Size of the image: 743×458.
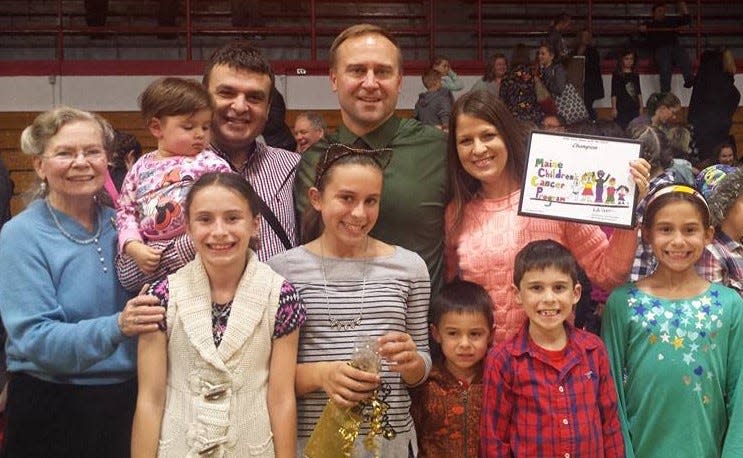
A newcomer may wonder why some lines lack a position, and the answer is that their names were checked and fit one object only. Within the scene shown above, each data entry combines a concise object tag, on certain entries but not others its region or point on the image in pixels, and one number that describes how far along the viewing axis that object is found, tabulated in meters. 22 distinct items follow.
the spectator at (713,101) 9.66
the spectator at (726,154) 8.28
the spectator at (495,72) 9.71
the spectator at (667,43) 10.93
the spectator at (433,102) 9.19
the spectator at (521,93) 8.75
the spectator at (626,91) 10.42
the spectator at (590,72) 10.46
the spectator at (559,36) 10.08
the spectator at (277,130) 4.96
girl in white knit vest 2.41
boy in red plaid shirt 2.59
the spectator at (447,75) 9.79
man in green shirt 2.90
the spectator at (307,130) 6.76
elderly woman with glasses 2.45
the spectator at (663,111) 8.28
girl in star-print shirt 2.73
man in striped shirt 2.99
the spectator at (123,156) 5.02
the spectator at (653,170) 3.28
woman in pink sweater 2.83
